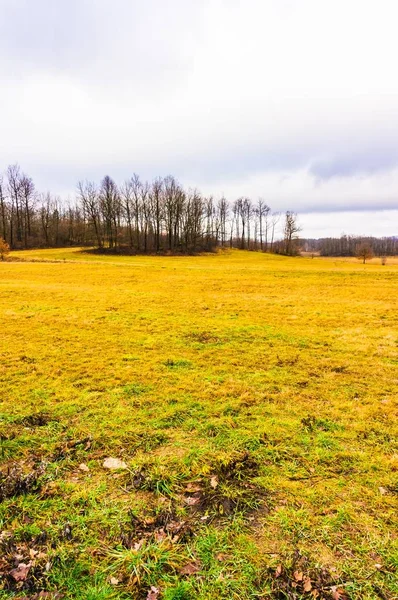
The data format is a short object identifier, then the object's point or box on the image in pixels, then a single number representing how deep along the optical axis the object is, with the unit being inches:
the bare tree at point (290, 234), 3410.4
